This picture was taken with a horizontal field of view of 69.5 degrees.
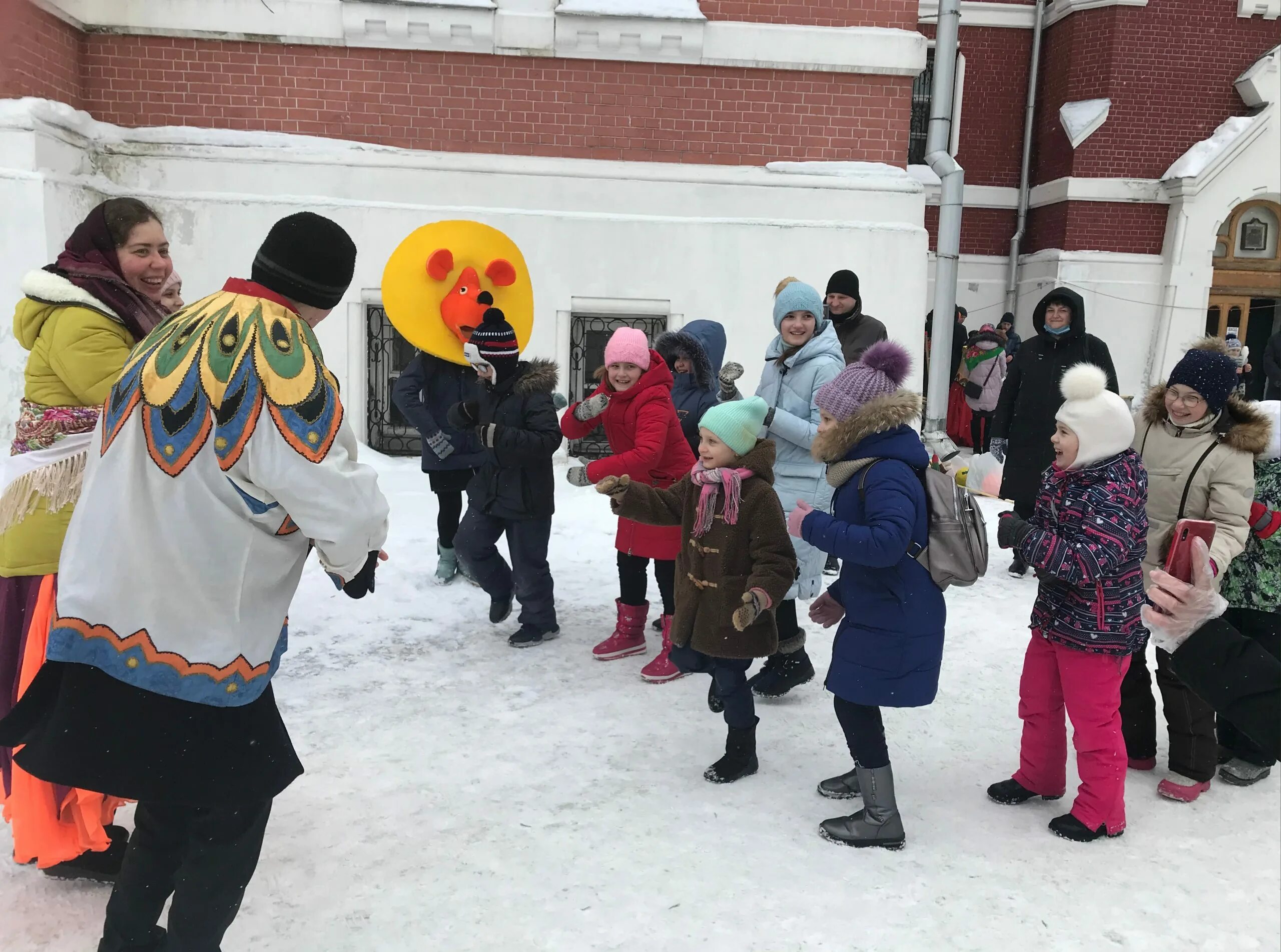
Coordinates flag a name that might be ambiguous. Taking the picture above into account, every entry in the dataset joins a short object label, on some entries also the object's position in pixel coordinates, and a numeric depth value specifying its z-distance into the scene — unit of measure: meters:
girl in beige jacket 3.28
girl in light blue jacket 4.23
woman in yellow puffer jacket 2.50
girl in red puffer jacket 4.25
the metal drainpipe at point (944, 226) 10.30
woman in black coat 5.54
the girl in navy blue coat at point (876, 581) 2.94
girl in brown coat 3.35
